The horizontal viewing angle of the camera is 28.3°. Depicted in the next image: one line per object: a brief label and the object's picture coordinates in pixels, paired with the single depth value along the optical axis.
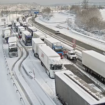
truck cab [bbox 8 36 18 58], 35.51
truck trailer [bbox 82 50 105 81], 22.84
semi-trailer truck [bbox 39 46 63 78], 24.75
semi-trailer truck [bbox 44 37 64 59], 33.19
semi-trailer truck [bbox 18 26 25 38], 54.88
